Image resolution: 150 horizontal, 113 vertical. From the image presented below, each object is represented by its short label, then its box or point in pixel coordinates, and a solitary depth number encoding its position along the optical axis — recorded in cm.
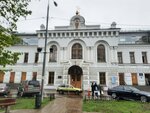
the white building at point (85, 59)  1977
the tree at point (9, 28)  501
